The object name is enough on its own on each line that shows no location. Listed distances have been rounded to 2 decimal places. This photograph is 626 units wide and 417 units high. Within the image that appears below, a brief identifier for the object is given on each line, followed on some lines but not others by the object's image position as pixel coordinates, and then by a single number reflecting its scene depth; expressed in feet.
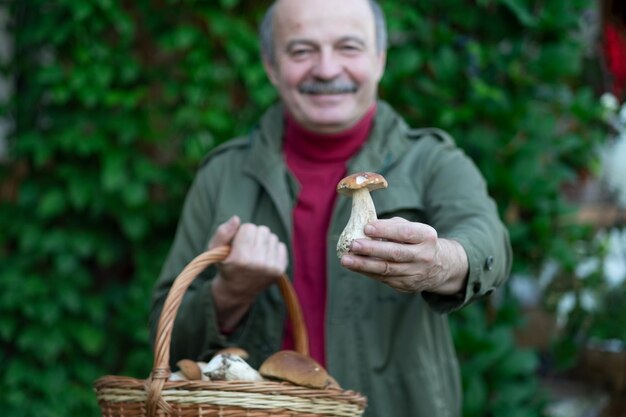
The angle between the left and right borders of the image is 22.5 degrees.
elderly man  6.10
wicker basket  5.29
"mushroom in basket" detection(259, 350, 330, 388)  5.46
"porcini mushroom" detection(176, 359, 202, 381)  5.55
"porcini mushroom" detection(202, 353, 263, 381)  5.51
